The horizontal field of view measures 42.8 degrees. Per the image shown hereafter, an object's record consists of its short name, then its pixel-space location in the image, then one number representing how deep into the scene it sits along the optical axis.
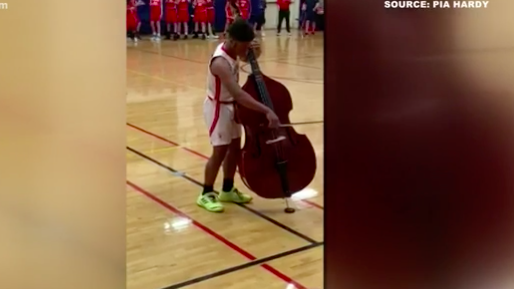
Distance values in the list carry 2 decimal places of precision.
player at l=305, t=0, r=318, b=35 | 16.16
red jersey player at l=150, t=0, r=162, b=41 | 13.98
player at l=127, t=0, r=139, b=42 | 13.38
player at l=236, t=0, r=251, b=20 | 14.18
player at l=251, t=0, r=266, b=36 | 15.80
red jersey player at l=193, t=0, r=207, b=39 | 14.26
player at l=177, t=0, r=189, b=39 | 14.21
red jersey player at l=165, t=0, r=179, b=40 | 14.19
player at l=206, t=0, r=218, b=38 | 14.43
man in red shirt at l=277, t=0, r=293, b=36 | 16.00
